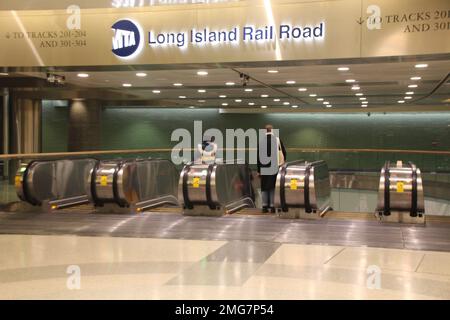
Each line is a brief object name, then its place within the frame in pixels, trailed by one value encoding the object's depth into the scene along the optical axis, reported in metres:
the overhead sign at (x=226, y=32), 9.13
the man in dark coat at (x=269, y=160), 10.54
